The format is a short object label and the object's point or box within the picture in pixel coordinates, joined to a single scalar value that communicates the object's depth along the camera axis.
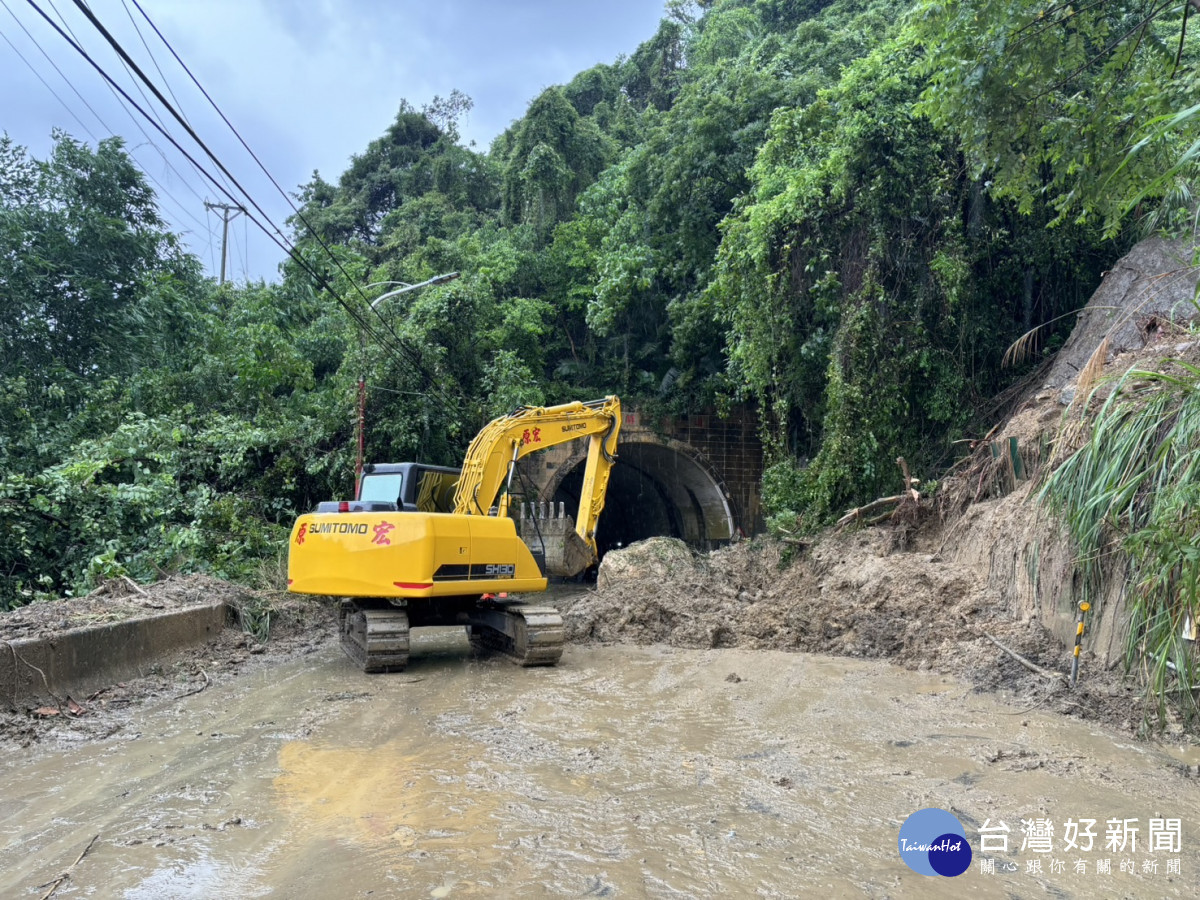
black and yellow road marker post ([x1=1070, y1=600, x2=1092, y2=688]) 5.73
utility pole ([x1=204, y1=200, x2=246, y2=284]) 31.83
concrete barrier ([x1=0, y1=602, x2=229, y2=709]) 5.64
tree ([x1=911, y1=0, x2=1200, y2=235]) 7.18
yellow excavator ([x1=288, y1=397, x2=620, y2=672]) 7.64
